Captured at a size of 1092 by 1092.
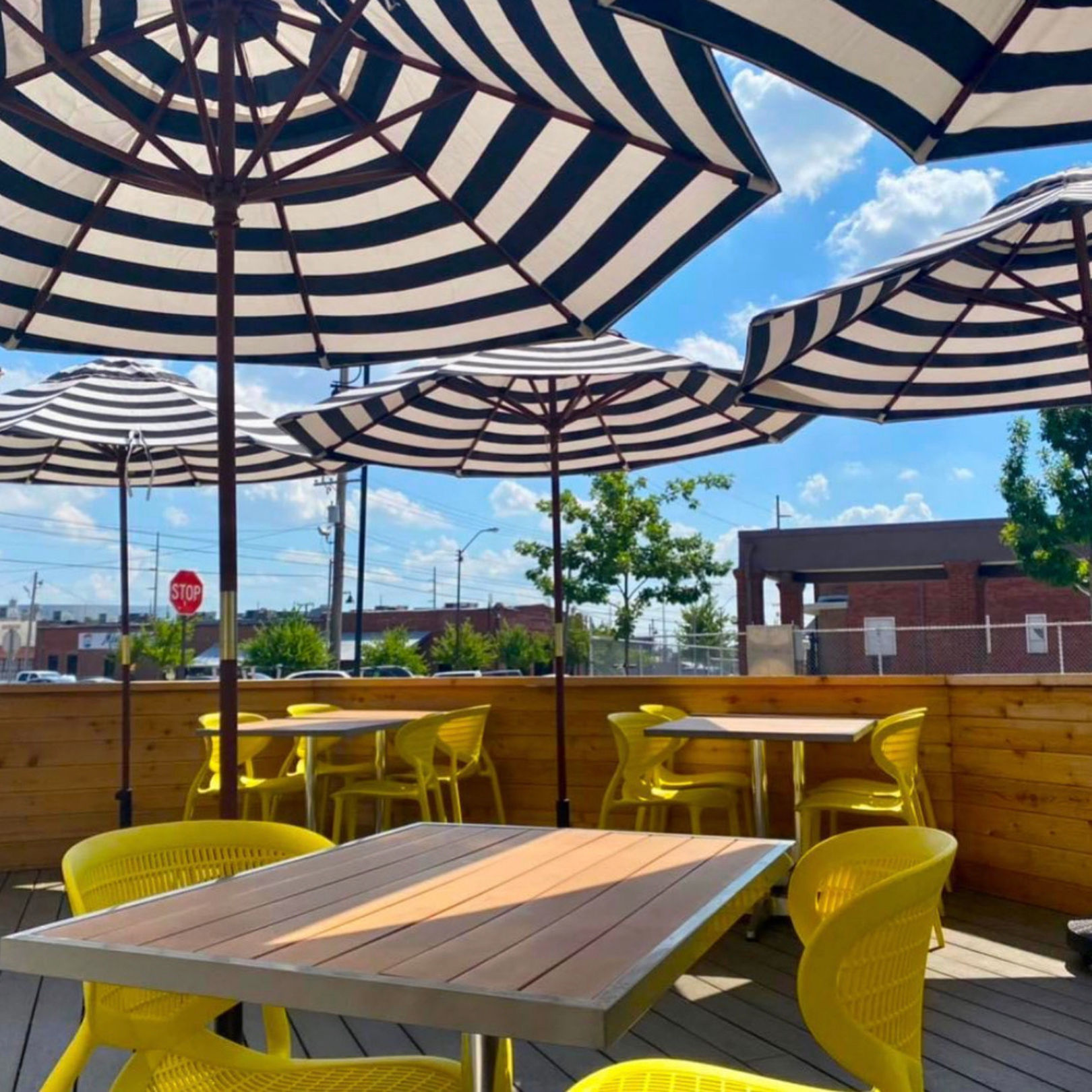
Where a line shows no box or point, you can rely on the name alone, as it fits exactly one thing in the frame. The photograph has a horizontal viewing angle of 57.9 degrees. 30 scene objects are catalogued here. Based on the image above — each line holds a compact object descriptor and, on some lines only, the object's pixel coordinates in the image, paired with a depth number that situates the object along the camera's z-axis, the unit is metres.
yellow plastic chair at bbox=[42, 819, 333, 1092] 1.55
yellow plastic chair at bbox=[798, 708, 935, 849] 3.80
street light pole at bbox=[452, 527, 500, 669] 29.72
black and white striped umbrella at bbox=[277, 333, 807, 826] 4.78
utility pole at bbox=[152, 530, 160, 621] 43.61
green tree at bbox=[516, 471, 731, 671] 23.62
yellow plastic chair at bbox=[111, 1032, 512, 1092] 1.55
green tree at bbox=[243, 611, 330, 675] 25.52
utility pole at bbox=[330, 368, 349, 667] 16.16
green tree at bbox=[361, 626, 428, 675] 28.30
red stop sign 17.97
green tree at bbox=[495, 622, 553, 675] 29.45
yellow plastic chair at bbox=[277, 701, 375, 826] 5.27
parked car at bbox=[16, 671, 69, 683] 29.62
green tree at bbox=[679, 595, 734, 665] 26.88
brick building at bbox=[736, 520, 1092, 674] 18.31
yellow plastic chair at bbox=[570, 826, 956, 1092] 1.24
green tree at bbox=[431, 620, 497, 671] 30.05
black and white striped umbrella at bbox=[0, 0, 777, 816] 2.70
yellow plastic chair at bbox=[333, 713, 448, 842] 4.48
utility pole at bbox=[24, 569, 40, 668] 35.84
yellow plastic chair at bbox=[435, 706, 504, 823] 4.84
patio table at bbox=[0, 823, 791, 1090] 1.03
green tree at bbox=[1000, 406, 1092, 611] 17.09
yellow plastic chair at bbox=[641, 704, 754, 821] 4.67
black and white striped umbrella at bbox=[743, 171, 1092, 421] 3.61
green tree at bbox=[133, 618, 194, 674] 31.53
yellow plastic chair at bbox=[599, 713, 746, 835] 4.41
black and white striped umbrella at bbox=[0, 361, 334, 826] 5.05
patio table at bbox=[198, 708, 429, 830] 4.33
